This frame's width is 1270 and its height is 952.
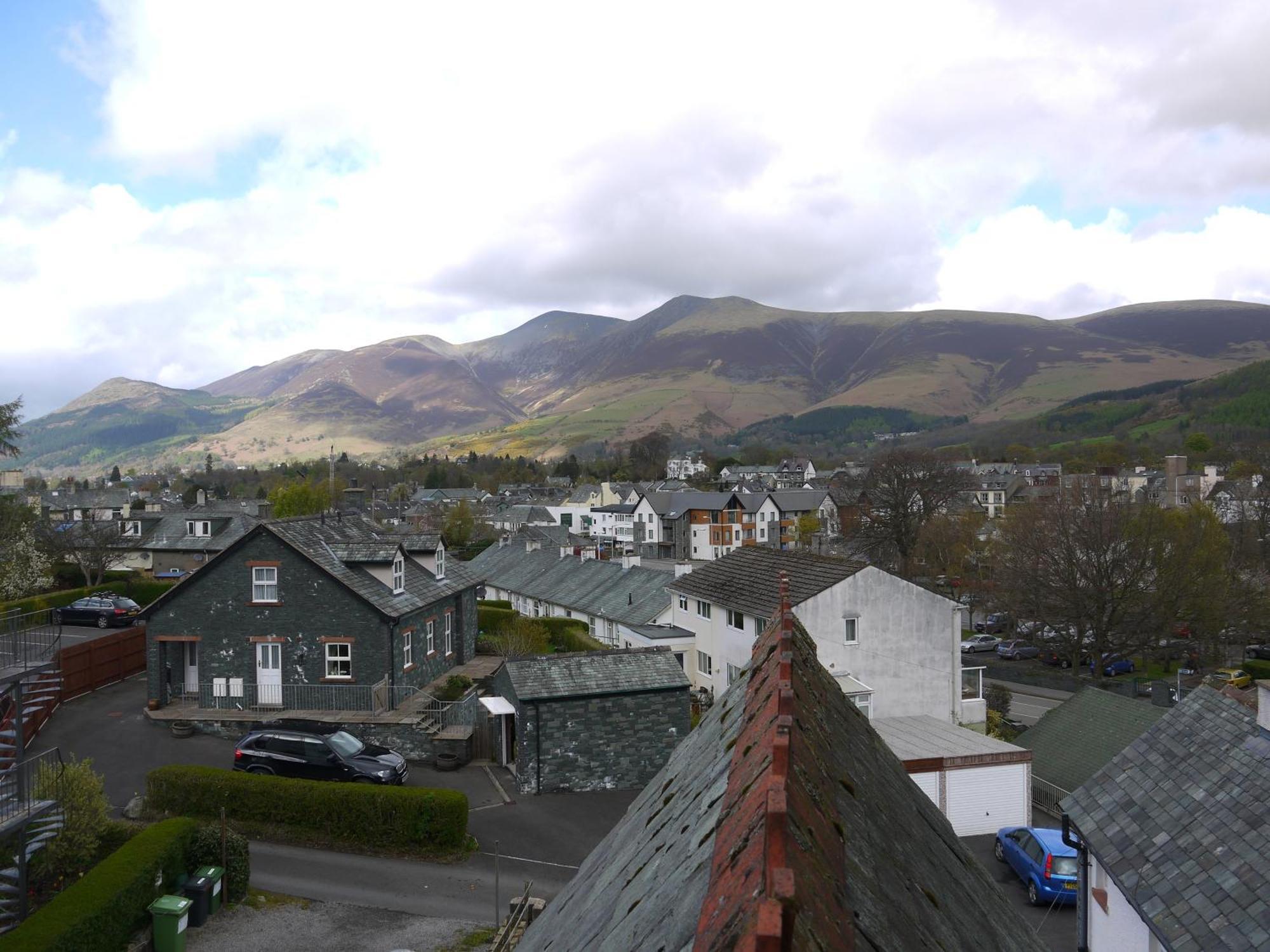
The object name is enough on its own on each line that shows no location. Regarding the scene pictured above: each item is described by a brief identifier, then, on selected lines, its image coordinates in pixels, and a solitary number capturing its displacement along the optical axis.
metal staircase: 14.14
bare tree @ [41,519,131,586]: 55.28
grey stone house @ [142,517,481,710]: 27.62
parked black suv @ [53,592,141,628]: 42.03
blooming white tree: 41.34
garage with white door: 22.62
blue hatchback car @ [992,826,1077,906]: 18.08
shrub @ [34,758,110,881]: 15.72
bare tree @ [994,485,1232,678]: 41.88
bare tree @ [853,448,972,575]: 62.00
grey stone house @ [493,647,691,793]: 22.98
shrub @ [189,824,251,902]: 16.73
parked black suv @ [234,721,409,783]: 21.81
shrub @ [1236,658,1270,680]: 42.91
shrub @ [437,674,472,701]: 29.44
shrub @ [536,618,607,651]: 39.31
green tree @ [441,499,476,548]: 90.88
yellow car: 40.50
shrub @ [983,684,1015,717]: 36.34
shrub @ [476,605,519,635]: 42.38
